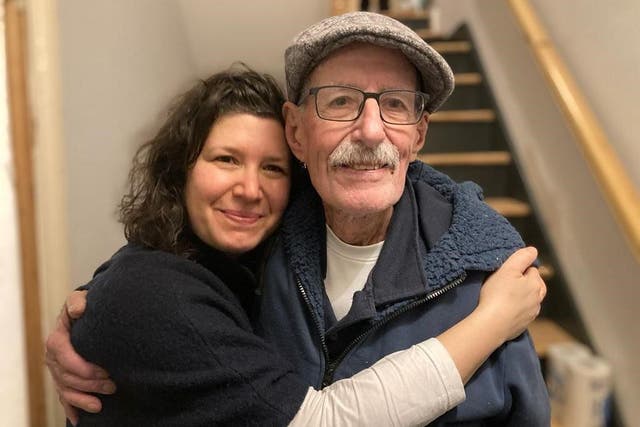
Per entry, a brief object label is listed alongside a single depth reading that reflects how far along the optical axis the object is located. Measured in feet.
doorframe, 3.67
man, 2.44
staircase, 5.44
